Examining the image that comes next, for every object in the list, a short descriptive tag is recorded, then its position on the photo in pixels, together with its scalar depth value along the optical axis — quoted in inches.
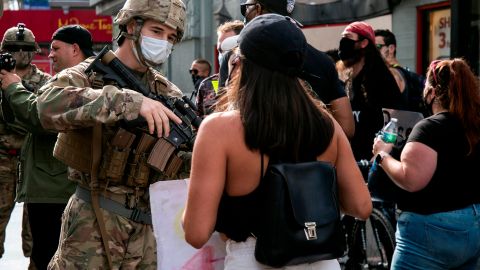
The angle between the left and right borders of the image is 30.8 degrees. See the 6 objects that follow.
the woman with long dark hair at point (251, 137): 110.2
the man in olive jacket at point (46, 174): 230.7
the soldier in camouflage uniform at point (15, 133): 270.2
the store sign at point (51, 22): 1317.7
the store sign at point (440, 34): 383.9
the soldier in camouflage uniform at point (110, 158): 141.9
